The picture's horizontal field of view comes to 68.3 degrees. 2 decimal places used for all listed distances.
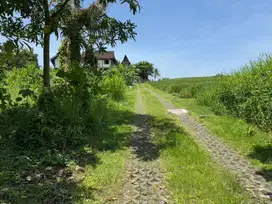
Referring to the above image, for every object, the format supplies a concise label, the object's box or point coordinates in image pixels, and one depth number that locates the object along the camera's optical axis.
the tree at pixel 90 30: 4.99
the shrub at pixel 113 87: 9.71
